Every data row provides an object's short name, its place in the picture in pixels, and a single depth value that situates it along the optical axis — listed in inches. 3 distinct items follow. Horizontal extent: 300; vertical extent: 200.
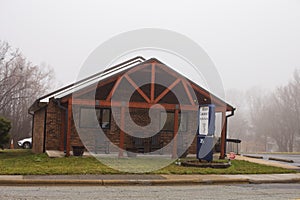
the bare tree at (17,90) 1722.4
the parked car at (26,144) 1288.0
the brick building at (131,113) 756.6
